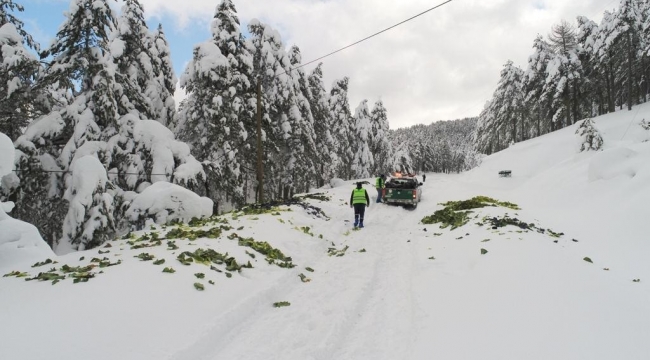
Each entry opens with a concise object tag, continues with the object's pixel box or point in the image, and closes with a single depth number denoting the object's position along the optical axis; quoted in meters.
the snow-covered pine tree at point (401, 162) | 50.44
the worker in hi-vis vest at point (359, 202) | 13.78
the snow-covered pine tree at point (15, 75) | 10.15
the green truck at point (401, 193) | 19.05
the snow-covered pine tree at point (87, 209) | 9.49
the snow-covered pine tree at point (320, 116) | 31.83
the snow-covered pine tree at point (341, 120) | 39.38
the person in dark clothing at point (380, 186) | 20.75
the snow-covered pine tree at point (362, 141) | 40.94
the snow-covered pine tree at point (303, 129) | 26.08
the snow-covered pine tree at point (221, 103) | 18.08
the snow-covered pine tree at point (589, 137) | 22.02
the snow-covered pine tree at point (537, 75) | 41.59
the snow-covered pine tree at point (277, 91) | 23.91
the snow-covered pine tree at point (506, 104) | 47.91
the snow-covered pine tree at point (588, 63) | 37.25
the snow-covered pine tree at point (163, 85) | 17.25
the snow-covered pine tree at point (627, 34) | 32.00
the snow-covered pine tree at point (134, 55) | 13.92
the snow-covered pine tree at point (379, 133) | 42.19
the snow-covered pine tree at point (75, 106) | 11.26
